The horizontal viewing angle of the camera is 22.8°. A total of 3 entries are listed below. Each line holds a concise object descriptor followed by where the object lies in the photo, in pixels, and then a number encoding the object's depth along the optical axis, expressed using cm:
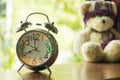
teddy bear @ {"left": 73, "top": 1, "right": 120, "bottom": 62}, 131
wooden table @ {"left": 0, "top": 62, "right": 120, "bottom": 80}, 99
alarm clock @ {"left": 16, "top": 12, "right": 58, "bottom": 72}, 105
